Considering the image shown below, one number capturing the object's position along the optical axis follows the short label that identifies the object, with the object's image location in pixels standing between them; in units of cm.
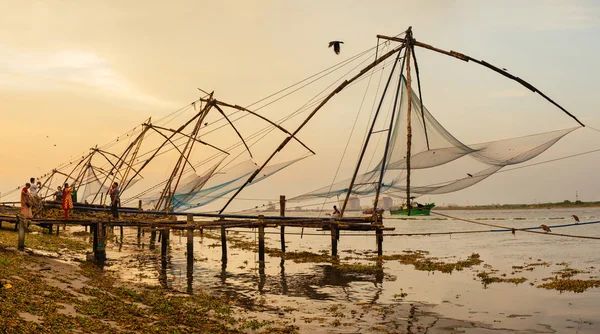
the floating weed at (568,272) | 1847
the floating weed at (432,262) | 2021
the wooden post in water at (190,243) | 1972
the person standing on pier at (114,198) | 2134
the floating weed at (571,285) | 1540
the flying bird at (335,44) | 1518
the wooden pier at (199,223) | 1945
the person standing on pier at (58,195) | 2750
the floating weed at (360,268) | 1950
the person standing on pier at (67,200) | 2006
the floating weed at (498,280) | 1711
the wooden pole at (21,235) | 1706
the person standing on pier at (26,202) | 1860
